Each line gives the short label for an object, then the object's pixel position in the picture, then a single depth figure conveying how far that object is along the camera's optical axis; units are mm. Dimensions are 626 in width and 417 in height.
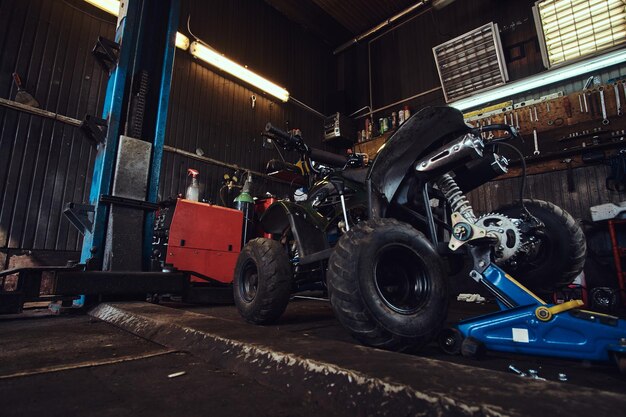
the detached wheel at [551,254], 1604
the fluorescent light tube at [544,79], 4254
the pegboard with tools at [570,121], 3992
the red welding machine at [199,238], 3263
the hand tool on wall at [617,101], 3966
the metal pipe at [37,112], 3494
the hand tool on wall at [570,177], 4211
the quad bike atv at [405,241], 1173
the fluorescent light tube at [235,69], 5074
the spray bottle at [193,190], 4285
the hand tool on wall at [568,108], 4320
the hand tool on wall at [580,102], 4258
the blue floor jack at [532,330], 1004
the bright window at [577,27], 4125
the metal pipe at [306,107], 6805
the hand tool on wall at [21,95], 3562
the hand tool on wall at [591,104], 4156
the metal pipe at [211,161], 4723
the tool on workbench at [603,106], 4007
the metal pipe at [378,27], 6426
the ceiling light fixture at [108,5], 4062
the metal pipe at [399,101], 6209
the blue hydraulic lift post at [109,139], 2225
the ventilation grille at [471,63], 5143
